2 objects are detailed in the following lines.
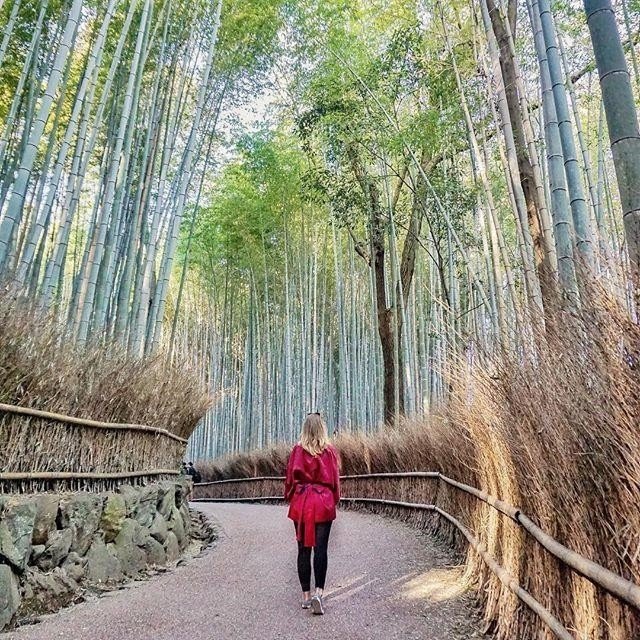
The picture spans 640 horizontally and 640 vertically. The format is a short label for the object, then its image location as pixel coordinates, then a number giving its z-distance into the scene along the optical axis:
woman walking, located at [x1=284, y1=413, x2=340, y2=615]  2.64
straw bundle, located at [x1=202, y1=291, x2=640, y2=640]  1.32
